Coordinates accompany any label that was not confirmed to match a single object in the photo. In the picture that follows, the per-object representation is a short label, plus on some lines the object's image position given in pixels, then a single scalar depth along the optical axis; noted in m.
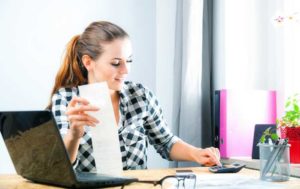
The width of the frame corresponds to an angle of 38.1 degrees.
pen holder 1.13
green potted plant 1.53
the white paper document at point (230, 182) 1.03
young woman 1.63
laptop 0.95
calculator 1.33
